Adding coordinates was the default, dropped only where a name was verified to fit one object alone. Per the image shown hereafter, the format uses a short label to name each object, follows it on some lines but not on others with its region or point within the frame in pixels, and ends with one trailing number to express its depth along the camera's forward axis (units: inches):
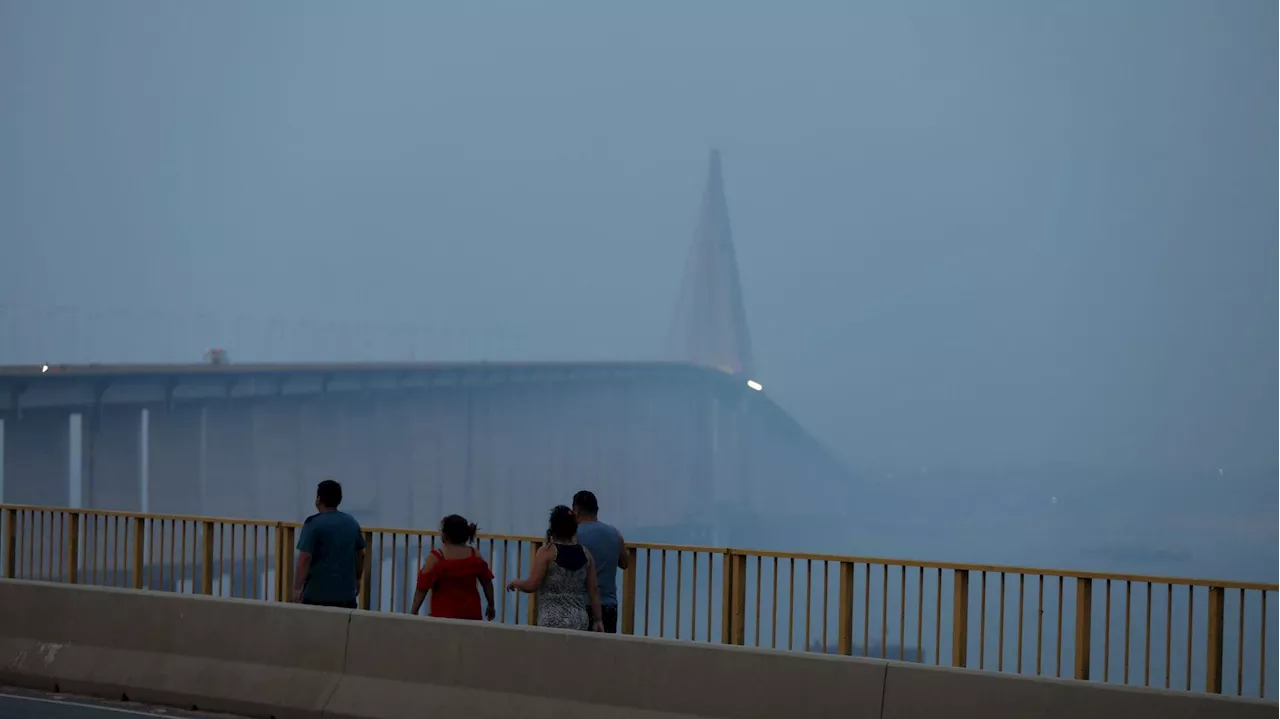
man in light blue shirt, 787.4
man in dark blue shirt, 842.2
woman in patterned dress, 746.2
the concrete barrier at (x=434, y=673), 631.2
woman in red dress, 776.9
